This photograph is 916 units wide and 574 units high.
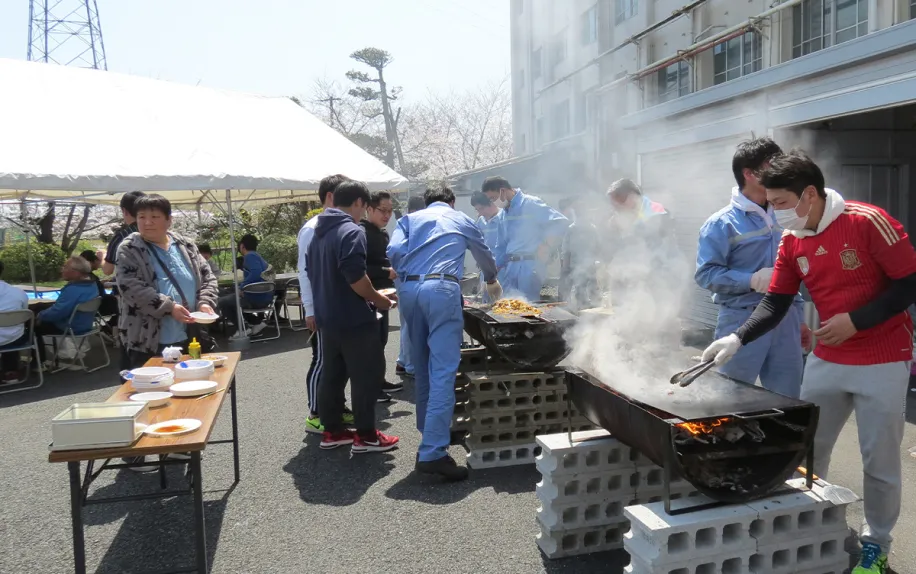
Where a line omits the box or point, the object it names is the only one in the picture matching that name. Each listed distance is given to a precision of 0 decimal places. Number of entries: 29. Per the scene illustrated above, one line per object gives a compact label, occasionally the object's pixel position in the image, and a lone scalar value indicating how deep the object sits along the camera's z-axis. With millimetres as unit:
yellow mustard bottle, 3859
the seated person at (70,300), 7211
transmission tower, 26569
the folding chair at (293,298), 10124
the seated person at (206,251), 10344
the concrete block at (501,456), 4152
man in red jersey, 2438
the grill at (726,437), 2350
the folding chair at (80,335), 7270
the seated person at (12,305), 6684
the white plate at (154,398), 2908
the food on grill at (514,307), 4676
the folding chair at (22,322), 6529
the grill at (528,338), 4215
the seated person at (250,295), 9195
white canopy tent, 7352
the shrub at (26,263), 19375
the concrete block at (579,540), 3002
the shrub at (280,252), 15430
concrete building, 5898
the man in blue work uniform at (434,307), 3965
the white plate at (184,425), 2527
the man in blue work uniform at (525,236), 6668
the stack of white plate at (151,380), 3150
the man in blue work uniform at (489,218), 7156
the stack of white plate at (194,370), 3330
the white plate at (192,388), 3049
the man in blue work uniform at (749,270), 3264
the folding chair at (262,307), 8891
